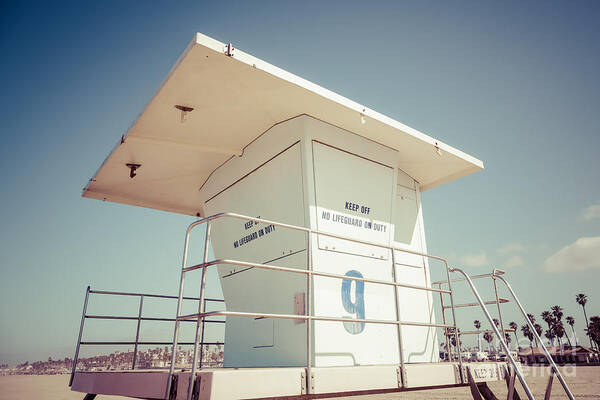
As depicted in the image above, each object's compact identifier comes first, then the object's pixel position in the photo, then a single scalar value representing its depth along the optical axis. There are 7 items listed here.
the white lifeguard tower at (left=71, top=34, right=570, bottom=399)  3.95
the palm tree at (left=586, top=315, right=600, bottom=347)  77.00
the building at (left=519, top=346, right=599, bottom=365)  72.88
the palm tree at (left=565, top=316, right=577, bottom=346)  88.25
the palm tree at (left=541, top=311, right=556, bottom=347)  89.56
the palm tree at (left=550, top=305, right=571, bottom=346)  86.50
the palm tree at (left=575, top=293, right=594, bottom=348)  89.00
